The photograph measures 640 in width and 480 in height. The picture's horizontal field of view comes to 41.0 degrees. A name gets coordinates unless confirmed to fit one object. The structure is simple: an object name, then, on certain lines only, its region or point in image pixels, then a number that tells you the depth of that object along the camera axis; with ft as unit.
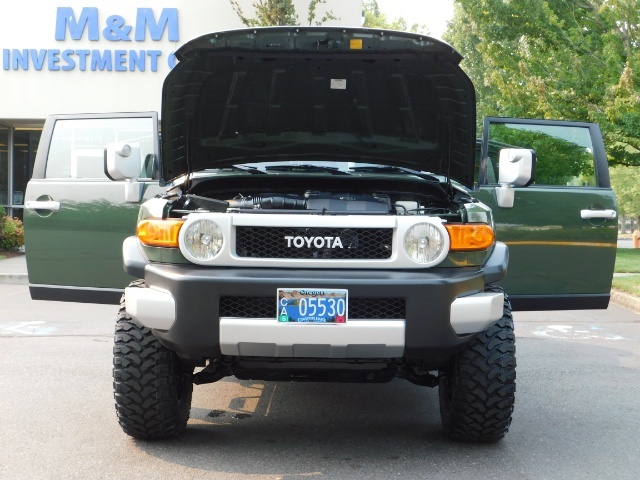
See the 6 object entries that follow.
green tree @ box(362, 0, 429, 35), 155.94
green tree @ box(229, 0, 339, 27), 56.95
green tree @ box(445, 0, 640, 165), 58.59
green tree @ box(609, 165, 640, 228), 227.81
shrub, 55.93
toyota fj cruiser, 12.51
